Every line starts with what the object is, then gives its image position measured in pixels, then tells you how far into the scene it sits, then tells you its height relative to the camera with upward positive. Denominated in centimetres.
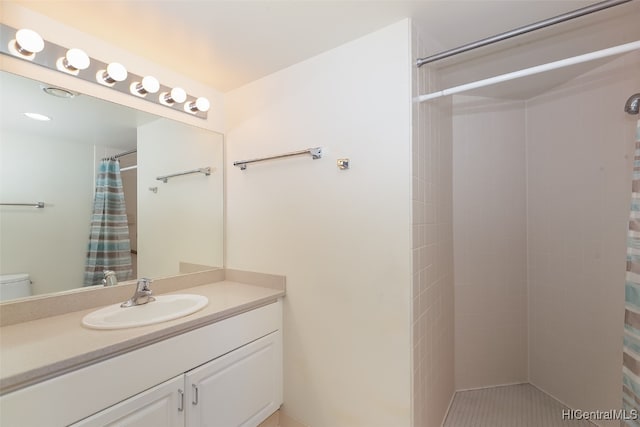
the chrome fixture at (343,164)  143 +27
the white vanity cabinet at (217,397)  104 -82
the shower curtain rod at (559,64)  92 +55
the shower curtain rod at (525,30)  95 +72
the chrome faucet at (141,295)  141 -41
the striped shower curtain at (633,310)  119 -45
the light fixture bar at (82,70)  115 +75
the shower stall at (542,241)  163 -21
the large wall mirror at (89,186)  122 +18
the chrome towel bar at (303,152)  153 +37
